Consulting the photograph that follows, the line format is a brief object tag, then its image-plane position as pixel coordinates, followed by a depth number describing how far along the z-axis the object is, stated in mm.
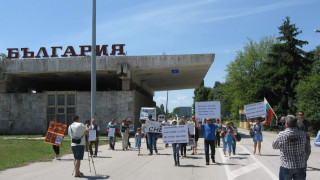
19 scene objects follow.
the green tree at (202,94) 113638
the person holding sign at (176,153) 11710
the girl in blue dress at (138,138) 15828
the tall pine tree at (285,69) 41094
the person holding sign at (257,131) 14586
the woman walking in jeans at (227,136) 14055
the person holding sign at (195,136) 15481
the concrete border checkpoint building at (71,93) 31625
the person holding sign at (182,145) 13289
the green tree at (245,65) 53844
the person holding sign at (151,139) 15391
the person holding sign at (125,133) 18016
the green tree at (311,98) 30969
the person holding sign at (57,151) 14069
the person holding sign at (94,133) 14865
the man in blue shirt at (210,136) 12000
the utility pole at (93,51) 19488
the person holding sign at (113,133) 17922
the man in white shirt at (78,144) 9633
